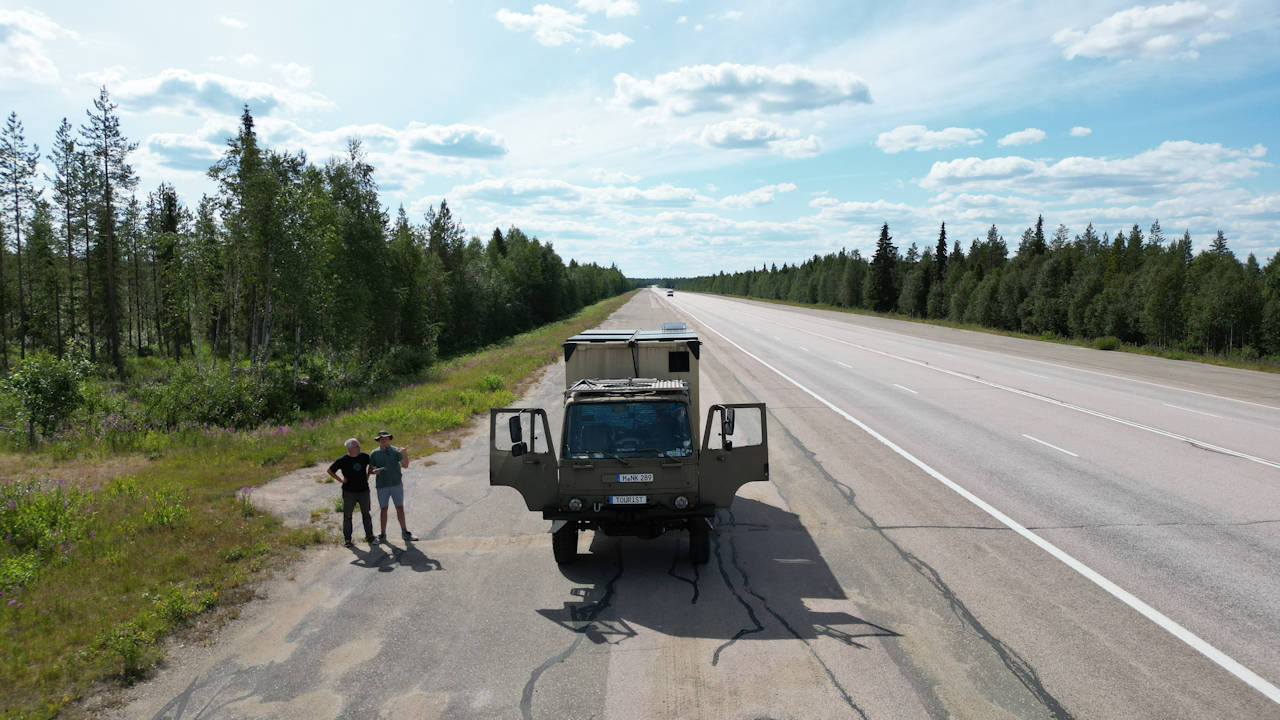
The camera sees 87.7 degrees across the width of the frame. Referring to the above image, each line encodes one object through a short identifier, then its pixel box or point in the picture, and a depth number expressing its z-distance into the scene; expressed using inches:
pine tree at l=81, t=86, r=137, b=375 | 1374.3
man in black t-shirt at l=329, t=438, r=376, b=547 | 352.2
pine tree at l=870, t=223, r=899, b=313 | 3371.1
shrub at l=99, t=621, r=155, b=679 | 228.5
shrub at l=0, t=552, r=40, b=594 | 291.6
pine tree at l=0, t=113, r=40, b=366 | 1352.1
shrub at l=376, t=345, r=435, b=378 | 1380.4
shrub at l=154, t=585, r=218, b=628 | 264.7
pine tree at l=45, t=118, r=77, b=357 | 1412.4
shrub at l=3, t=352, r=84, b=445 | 621.0
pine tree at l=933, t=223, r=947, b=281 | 3265.3
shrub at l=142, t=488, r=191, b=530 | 364.1
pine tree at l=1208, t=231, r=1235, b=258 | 2351.1
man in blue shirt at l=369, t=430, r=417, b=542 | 358.3
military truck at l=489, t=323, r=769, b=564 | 287.6
